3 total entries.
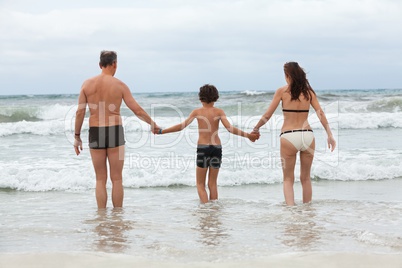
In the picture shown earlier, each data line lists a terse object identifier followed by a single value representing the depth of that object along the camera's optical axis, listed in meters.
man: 5.89
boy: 6.48
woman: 5.97
